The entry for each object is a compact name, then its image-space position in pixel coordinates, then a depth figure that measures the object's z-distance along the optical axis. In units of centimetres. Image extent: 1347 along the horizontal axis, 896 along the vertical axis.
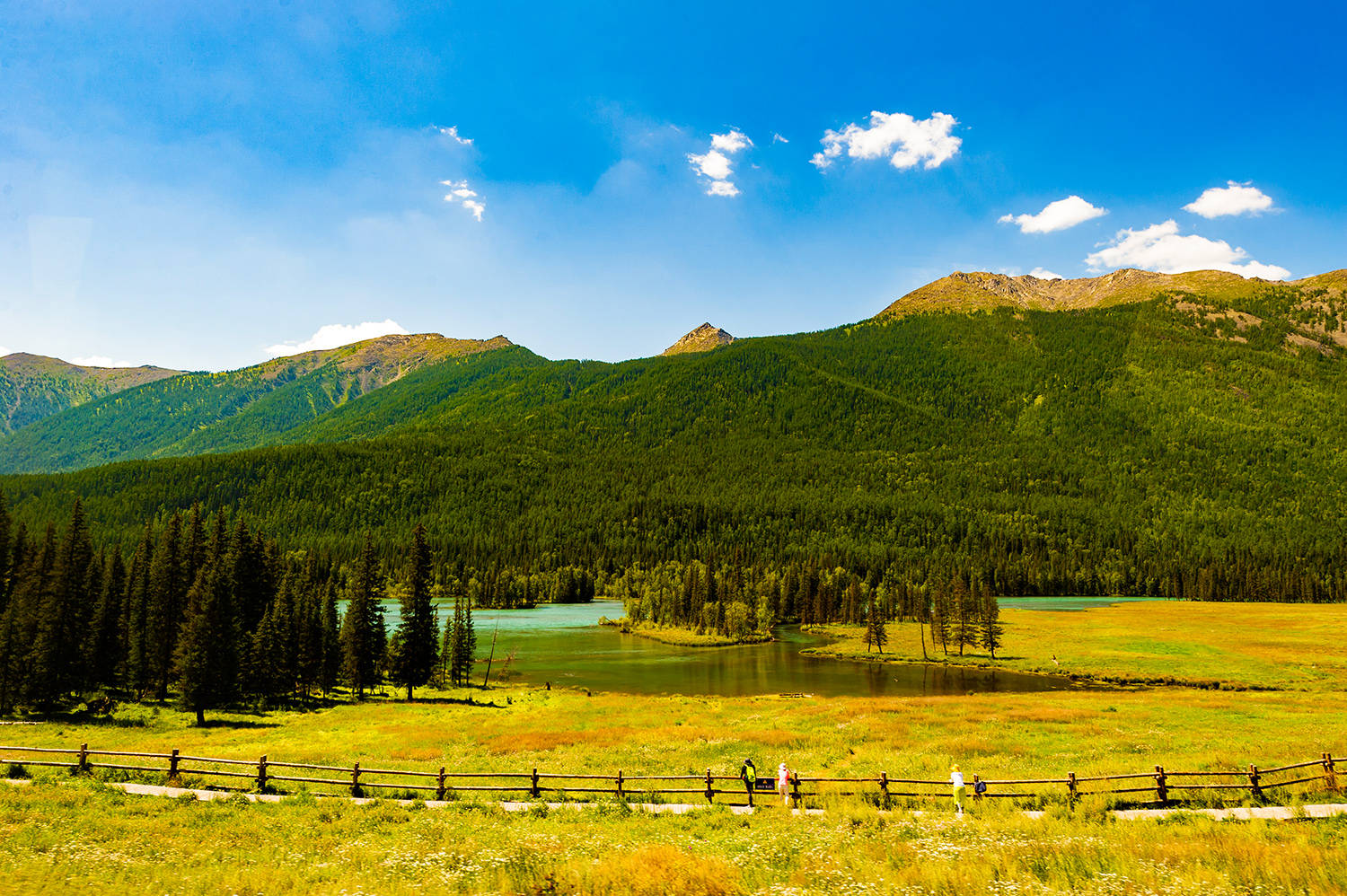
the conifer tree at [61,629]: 5706
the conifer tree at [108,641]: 6894
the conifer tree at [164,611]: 6581
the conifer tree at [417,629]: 7700
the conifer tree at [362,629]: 7775
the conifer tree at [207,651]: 5709
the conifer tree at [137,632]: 6621
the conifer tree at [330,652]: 7700
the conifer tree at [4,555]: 7238
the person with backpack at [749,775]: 2894
